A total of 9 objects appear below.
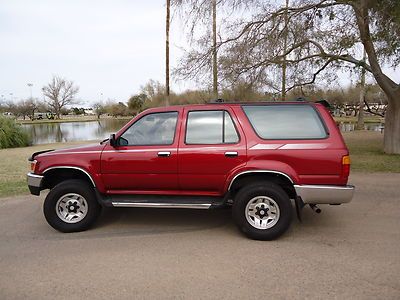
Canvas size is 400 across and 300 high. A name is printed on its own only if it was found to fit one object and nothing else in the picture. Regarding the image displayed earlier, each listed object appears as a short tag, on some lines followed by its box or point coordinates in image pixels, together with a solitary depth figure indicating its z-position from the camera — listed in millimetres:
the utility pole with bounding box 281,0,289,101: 11695
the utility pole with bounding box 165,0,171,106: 20798
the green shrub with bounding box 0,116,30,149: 21969
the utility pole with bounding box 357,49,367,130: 29156
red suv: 4234
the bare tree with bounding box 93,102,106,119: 94250
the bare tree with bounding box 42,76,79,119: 96688
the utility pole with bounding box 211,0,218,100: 12183
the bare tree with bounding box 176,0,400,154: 11102
